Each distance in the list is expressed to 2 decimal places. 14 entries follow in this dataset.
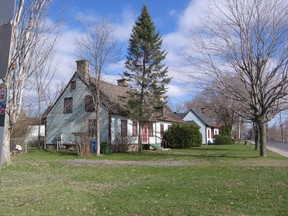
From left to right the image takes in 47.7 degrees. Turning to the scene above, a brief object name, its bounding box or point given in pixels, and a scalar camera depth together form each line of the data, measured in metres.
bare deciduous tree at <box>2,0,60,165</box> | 8.84
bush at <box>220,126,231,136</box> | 57.11
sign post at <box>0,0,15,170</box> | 3.12
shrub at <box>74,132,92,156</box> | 23.31
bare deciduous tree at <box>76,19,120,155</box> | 25.80
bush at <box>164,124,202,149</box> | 36.50
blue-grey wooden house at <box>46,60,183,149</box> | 29.75
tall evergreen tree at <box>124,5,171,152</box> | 29.91
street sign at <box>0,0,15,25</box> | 3.23
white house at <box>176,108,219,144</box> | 57.39
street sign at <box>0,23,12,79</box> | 3.12
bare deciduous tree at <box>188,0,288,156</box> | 20.62
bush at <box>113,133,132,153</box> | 28.75
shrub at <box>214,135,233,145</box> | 52.75
